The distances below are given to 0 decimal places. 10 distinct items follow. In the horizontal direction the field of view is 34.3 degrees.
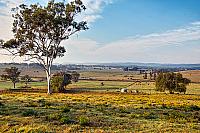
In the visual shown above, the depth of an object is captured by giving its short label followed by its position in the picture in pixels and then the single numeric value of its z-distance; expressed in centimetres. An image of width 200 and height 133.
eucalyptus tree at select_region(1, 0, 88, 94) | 6384
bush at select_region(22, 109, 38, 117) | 2266
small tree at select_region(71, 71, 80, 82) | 16262
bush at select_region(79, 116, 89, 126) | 1948
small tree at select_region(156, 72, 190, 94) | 9925
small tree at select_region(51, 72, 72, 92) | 8494
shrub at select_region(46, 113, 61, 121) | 2114
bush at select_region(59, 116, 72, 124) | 1988
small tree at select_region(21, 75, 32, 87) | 14325
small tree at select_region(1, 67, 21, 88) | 12568
